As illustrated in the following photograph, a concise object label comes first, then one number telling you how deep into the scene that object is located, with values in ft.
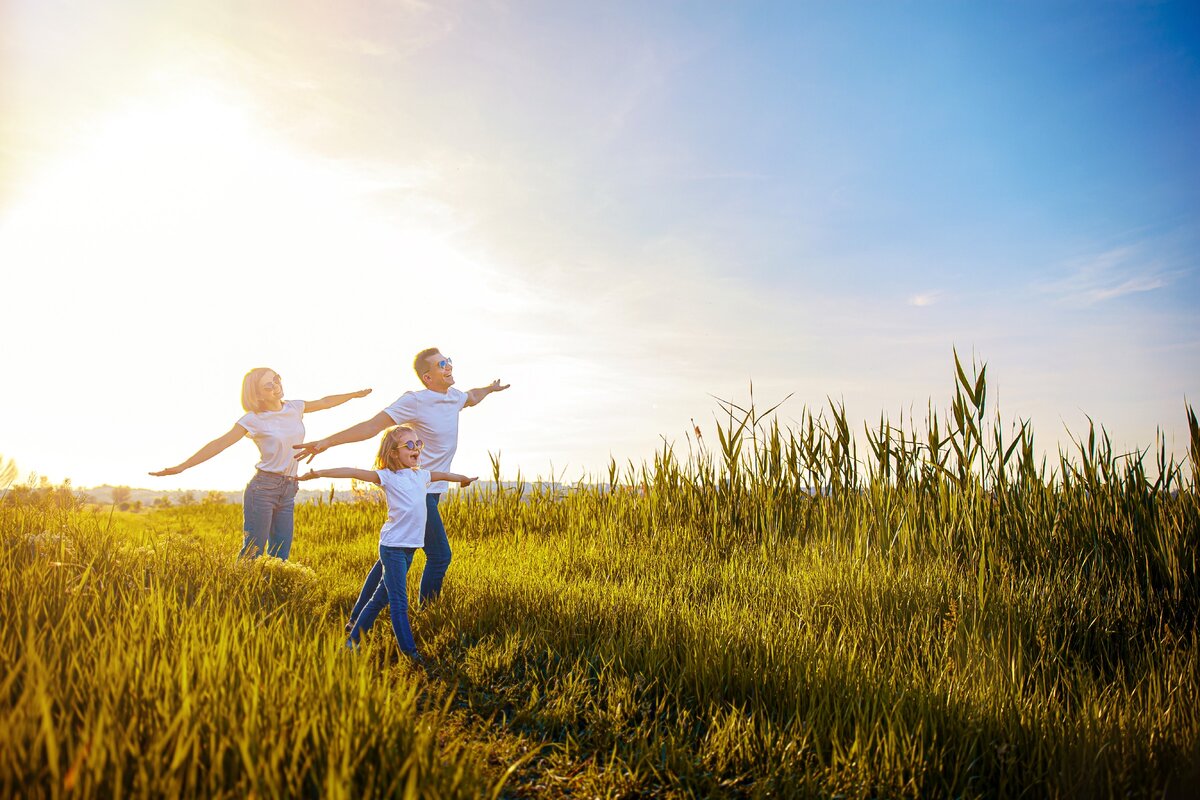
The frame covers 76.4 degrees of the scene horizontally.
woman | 20.77
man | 16.98
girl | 14.76
